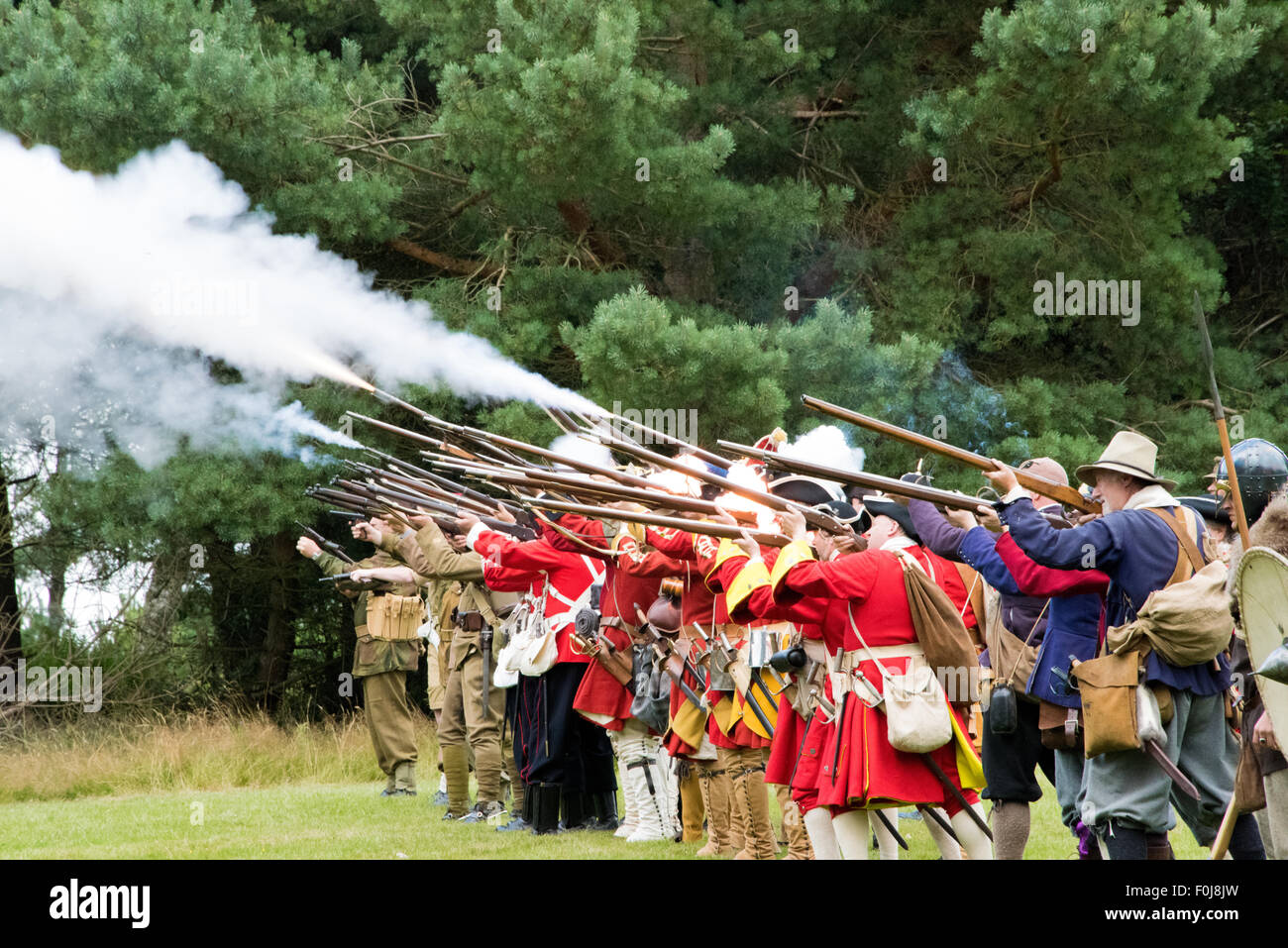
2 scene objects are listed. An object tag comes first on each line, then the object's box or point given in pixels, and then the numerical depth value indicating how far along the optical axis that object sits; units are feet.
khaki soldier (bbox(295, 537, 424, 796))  75.25
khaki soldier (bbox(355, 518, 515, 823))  64.39
